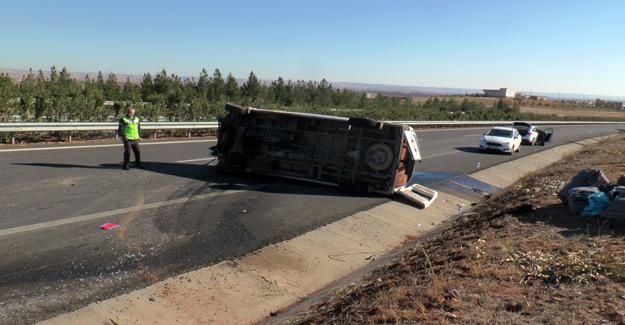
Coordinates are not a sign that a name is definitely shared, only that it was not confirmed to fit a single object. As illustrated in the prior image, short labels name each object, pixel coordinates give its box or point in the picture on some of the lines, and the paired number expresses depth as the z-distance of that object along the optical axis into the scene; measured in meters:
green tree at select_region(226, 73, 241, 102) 45.50
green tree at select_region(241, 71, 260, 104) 47.41
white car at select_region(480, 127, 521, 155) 26.97
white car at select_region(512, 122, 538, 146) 34.00
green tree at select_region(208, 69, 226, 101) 44.03
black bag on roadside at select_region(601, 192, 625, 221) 7.82
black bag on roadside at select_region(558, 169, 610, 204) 9.73
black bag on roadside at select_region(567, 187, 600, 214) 8.86
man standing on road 13.47
